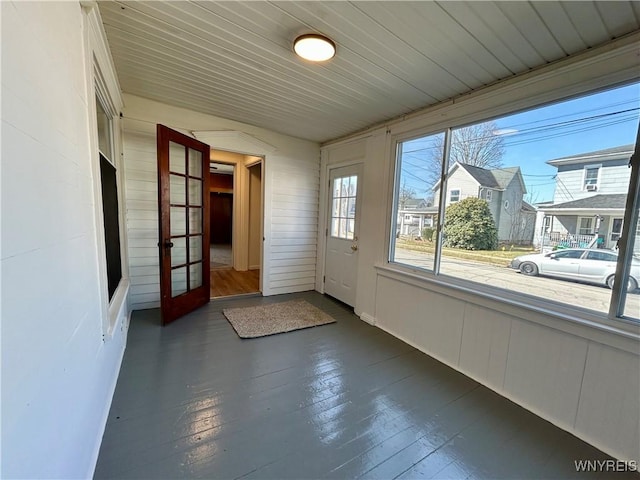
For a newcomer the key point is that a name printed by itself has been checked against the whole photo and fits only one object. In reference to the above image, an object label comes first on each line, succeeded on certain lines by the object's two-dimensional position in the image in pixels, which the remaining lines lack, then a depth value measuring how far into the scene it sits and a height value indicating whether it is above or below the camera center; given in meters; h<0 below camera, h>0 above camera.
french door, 2.79 -0.18
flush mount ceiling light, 1.69 +1.08
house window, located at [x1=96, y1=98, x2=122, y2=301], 1.96 +0.02
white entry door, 3.73 -0.31
